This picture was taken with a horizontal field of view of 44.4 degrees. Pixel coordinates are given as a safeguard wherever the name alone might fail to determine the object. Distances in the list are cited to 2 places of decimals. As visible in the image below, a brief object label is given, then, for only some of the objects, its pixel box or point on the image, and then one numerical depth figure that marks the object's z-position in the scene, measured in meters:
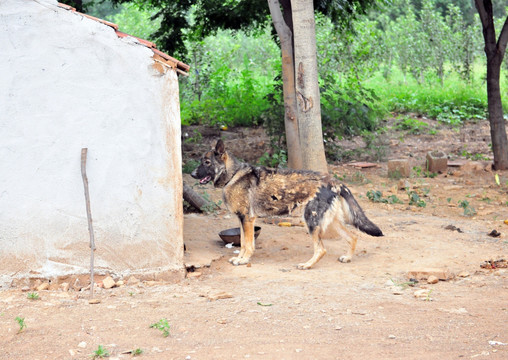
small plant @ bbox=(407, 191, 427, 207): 10.18
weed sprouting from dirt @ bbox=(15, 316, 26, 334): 5.19
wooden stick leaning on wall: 6.32
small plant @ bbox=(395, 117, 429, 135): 16.72
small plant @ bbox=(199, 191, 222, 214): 9.52
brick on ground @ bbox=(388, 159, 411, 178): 12.28
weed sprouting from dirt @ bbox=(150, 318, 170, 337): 5.05
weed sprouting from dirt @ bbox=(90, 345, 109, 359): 4.68
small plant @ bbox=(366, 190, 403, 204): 10.41
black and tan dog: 7.21
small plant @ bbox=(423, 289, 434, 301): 5.83
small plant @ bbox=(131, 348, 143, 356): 4.74
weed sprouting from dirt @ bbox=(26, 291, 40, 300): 5.97
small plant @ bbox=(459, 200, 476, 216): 9.66
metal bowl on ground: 8.04
